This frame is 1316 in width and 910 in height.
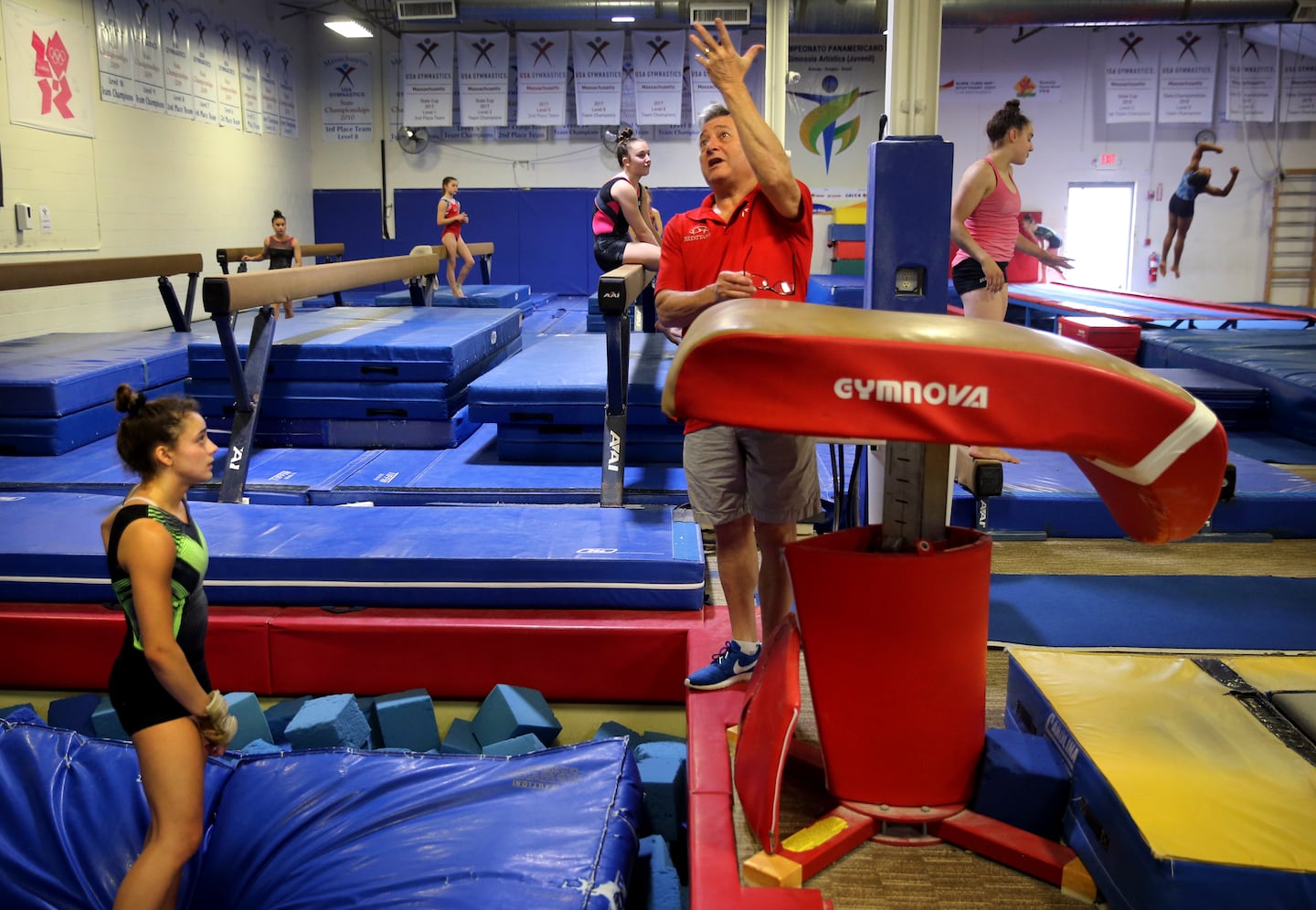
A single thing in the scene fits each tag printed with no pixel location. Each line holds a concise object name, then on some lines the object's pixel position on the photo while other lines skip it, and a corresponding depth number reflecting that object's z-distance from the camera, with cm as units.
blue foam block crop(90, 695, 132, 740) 324
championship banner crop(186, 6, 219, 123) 1136
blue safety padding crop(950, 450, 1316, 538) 405
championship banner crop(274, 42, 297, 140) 1398
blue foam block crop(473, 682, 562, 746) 311
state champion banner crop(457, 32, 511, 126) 1435
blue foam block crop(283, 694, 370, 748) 296
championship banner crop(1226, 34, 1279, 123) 1403
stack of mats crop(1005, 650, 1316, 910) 155
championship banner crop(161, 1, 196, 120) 1076
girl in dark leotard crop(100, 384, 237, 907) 198
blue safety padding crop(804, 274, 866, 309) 1126
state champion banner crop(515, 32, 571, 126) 1436
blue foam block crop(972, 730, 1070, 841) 185
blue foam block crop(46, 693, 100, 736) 335
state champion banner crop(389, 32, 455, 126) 1435
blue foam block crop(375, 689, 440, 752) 317
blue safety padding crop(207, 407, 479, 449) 548
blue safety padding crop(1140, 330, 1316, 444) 541
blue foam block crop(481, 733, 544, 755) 297
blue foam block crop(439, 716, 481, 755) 318
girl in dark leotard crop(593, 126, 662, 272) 554
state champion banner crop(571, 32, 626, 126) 1427
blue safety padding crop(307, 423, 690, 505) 452
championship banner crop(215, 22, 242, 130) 1203
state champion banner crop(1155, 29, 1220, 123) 1405
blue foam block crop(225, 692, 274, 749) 311
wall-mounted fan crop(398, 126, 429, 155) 1492
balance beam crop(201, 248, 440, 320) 431
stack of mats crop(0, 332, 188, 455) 518
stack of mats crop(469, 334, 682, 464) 488
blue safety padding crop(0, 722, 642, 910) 212
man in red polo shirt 244
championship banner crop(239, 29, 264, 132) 1269
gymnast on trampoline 1355
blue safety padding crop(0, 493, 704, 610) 339
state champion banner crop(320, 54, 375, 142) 1498
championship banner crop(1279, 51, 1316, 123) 1402
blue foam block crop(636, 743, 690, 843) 271
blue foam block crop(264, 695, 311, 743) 325
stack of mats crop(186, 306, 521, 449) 547
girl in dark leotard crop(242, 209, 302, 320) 1098
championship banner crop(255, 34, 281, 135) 1327
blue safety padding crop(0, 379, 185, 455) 520
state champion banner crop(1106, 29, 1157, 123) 1430
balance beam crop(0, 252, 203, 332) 616
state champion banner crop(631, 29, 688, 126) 1420
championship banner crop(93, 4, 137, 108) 954
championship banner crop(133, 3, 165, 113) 1018
